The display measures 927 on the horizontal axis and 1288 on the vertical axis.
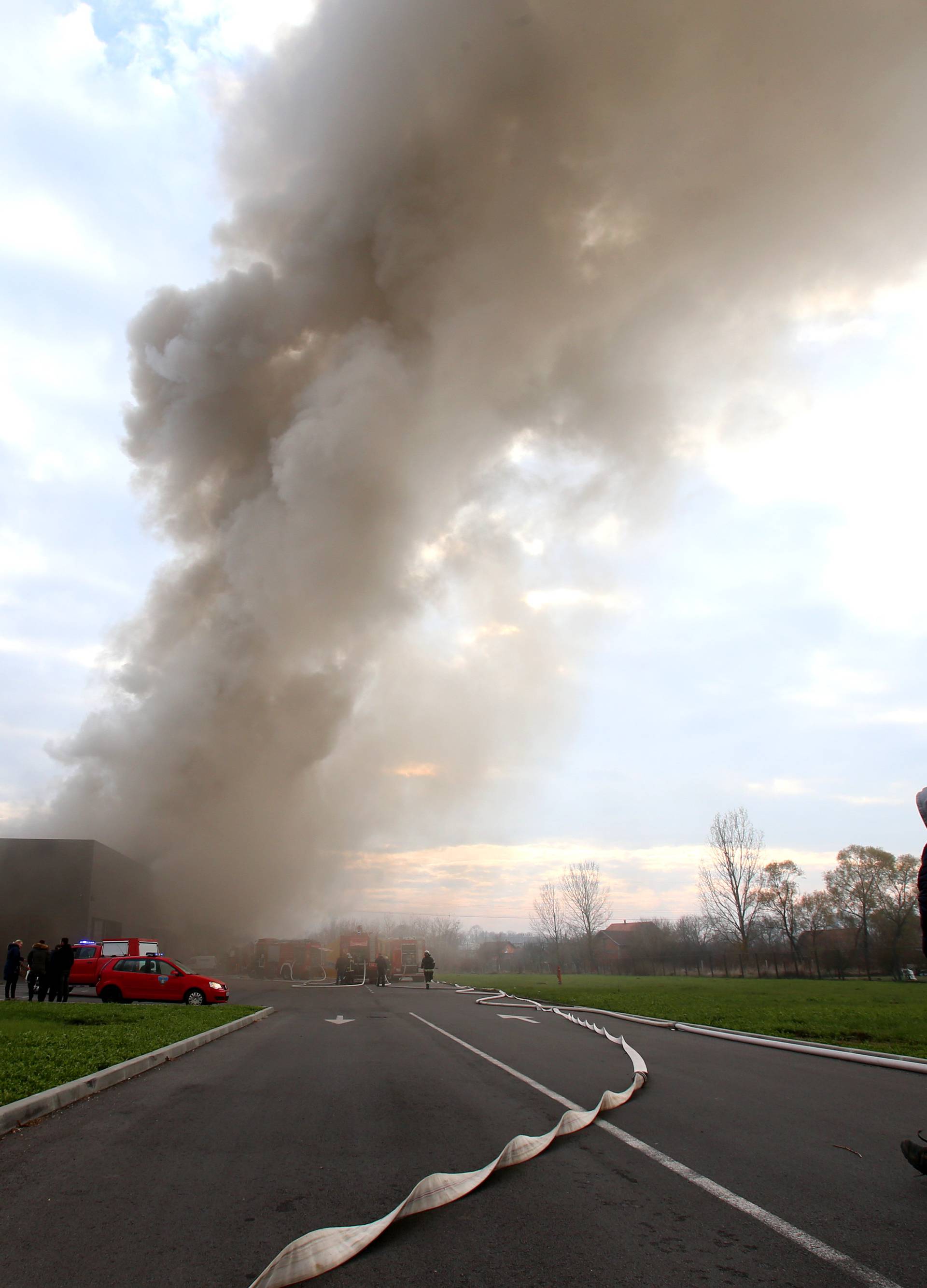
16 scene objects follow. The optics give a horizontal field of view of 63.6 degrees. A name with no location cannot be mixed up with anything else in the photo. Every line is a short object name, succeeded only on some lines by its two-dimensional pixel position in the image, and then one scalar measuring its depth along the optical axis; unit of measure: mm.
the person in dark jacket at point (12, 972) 17688
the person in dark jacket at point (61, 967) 17922
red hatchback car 19422
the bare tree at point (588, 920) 64938
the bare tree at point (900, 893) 51750
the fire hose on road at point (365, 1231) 2975
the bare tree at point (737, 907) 50344
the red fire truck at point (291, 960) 43531
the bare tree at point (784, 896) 57812
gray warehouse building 37281
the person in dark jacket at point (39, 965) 17469
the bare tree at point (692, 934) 64438
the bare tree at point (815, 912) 59438
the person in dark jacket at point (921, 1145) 3848
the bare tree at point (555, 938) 69812
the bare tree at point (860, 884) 55438
